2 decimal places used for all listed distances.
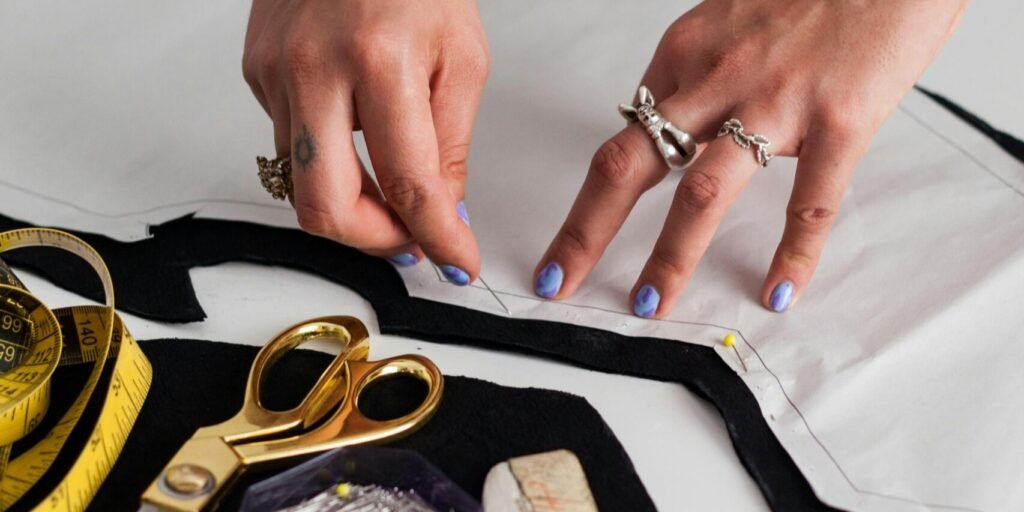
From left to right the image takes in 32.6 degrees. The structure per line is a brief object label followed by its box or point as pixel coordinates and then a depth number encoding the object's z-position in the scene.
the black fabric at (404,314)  0.61
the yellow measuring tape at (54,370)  0.58
